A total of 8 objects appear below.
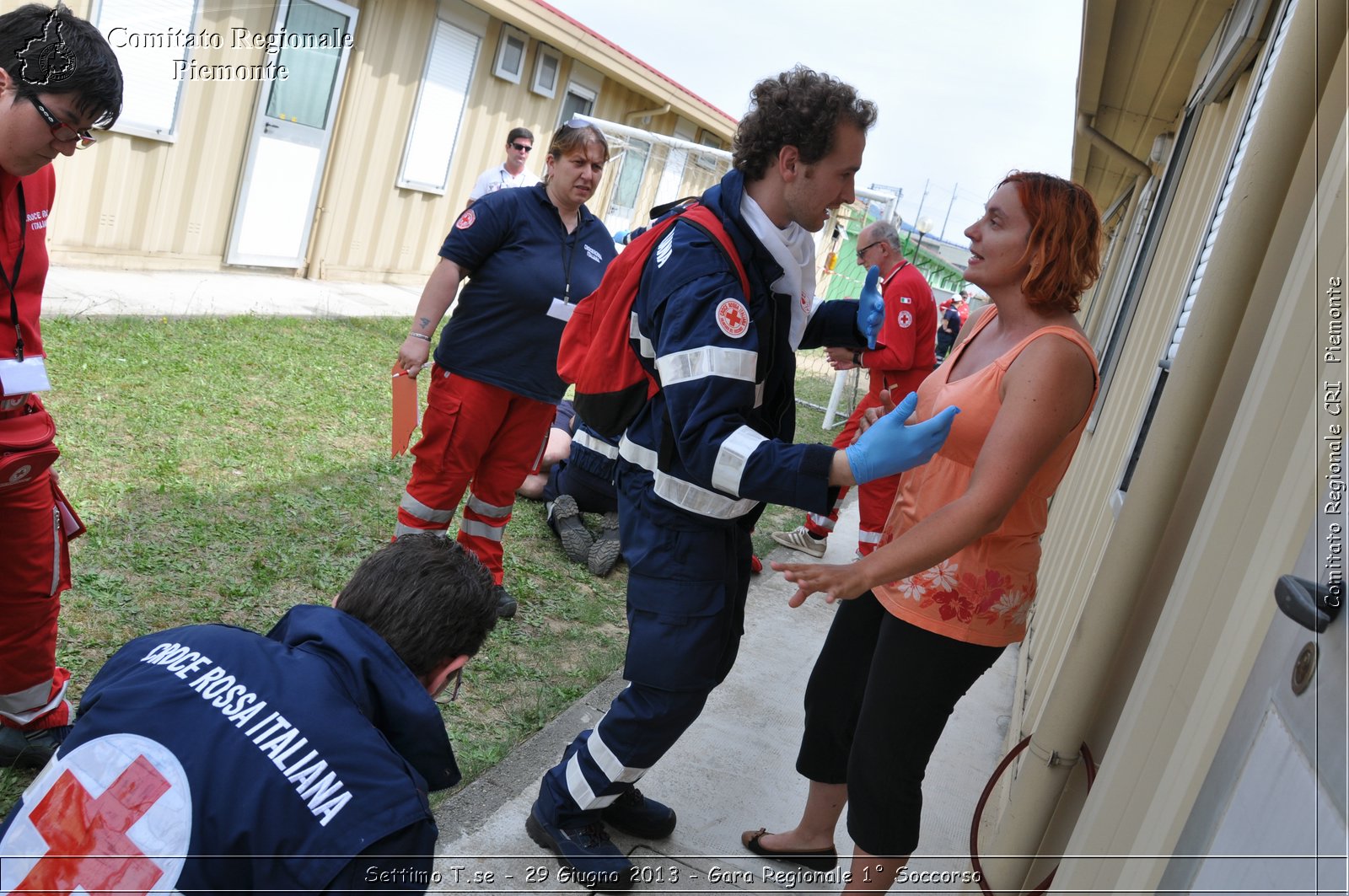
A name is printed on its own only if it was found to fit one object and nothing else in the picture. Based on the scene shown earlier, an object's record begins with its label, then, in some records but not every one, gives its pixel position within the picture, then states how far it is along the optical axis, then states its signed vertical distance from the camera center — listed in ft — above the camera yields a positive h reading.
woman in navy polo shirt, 13.39 -1.77
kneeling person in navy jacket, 4.35 -2.83
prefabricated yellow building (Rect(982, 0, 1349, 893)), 3.66 -0.84
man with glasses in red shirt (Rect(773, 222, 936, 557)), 17.98 -0.45
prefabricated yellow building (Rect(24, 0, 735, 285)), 28.30 +0.52
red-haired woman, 7.14 -1.33
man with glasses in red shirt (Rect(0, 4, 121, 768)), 7.50 -2.31
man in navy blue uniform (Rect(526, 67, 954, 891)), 7.33 -1.25
